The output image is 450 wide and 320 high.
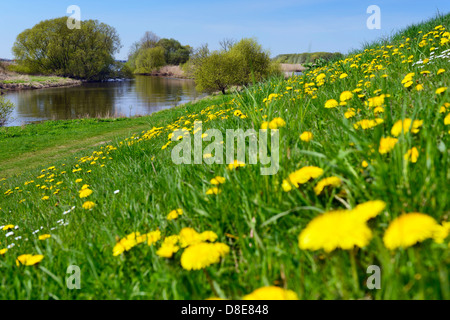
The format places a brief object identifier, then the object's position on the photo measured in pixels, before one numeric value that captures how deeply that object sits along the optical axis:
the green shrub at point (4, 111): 18.79
